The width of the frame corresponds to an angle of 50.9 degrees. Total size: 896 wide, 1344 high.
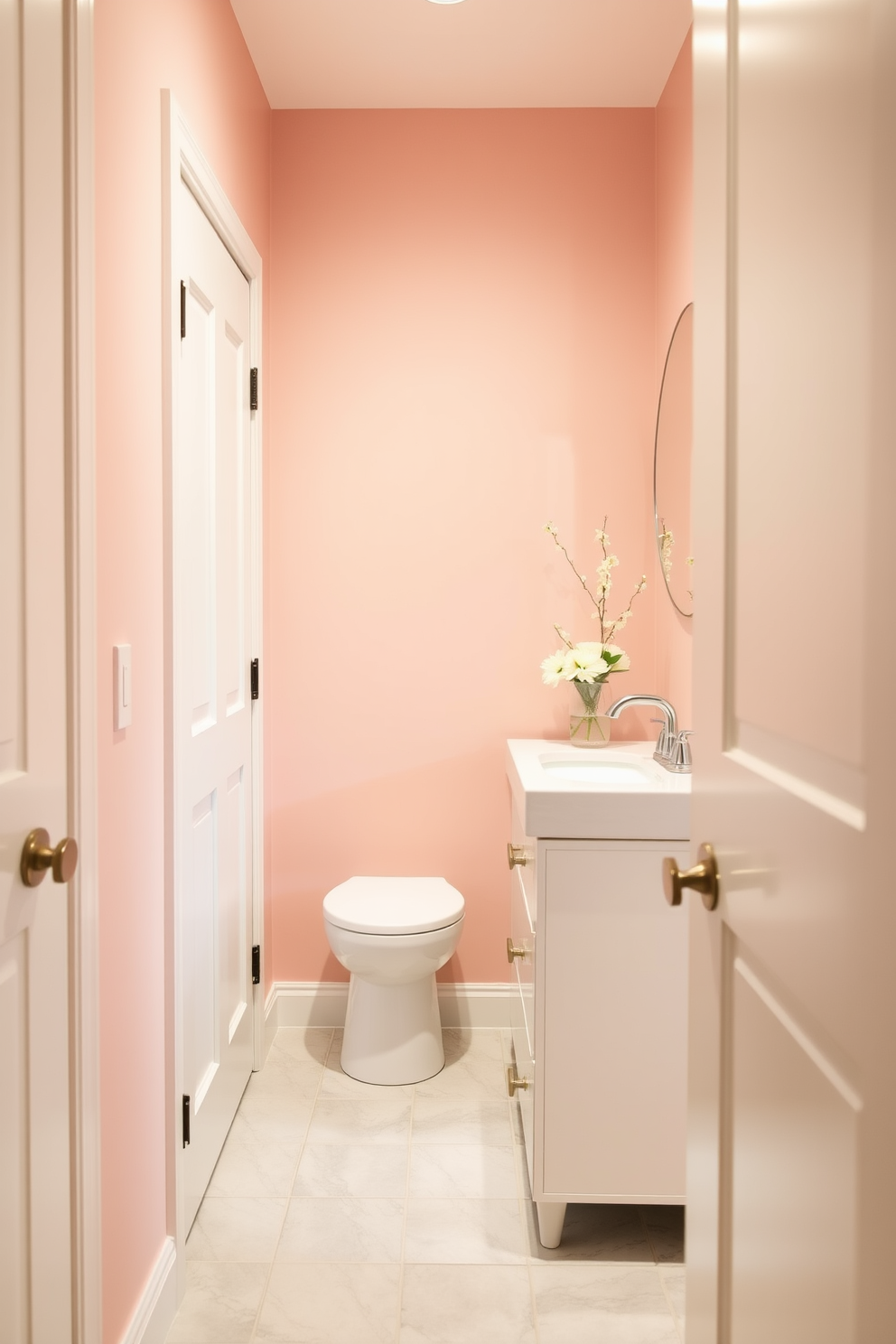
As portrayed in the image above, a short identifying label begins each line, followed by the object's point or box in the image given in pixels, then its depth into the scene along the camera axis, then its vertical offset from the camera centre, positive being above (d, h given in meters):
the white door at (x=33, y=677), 0.93 -0.01
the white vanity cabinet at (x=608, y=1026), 1.77 -0.68
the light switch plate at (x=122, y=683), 1.40 -0.03
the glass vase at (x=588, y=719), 2.51 -0.15
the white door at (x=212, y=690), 1.81 -0.05
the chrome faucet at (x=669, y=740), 2.15 -0.18
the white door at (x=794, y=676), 0.61 -0.01
